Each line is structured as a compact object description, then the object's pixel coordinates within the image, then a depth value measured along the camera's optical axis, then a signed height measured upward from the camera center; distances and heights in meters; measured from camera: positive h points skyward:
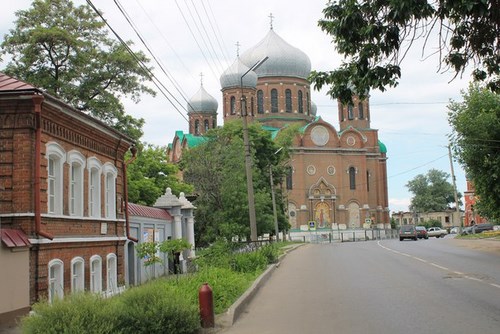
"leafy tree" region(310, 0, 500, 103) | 9.30 +2.97
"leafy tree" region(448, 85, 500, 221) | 30.48 +3.76
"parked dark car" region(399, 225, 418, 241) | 55.81 -1.47
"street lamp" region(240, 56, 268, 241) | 24.66 +1.90
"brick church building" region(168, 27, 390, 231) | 76.25 +10.23
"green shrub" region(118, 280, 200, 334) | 8.80 -1.28
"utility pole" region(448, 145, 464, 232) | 57.16 +2.98
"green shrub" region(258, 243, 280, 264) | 24.71 -1.32
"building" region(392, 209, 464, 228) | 124.69 -0.30
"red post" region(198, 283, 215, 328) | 9.93 -1.33
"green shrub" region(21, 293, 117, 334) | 7.79 -1.16
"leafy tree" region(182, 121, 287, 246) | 37.38 +2.28
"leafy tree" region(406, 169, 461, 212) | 125.75 +4.98
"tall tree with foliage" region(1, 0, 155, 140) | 29.47 +8.24
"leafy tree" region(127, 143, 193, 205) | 40.04 +3.33
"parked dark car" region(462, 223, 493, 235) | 70.82 -1.64
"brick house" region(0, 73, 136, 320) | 11.77 +0.64
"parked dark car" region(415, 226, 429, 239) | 60.04 -1.64
